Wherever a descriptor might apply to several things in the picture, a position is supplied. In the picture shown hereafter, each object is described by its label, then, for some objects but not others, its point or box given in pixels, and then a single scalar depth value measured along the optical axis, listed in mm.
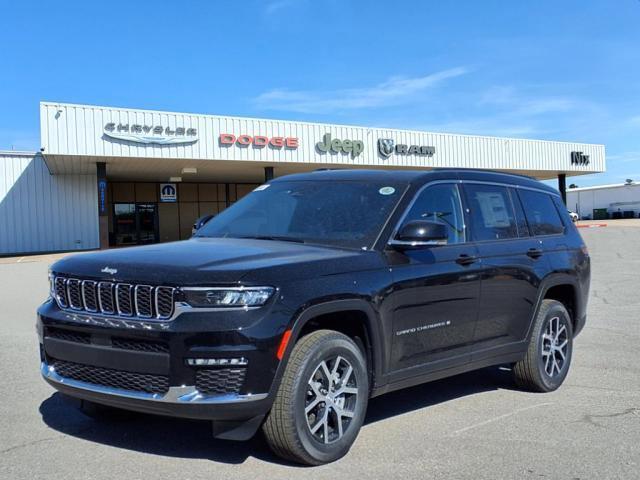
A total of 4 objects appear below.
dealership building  26938
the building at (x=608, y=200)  86375
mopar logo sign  41875
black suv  3797
